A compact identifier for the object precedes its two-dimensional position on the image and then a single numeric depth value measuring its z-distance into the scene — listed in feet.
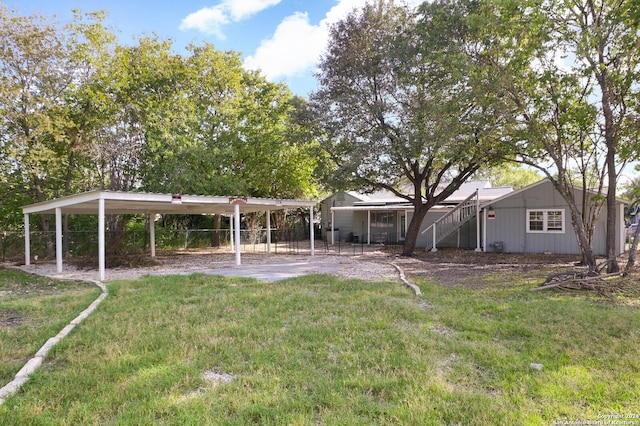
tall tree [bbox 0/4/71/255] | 42.52
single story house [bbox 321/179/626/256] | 47.88
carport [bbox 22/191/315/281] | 30.99
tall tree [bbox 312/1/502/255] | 34.19
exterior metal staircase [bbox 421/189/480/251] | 54.03
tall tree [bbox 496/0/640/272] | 26.53
